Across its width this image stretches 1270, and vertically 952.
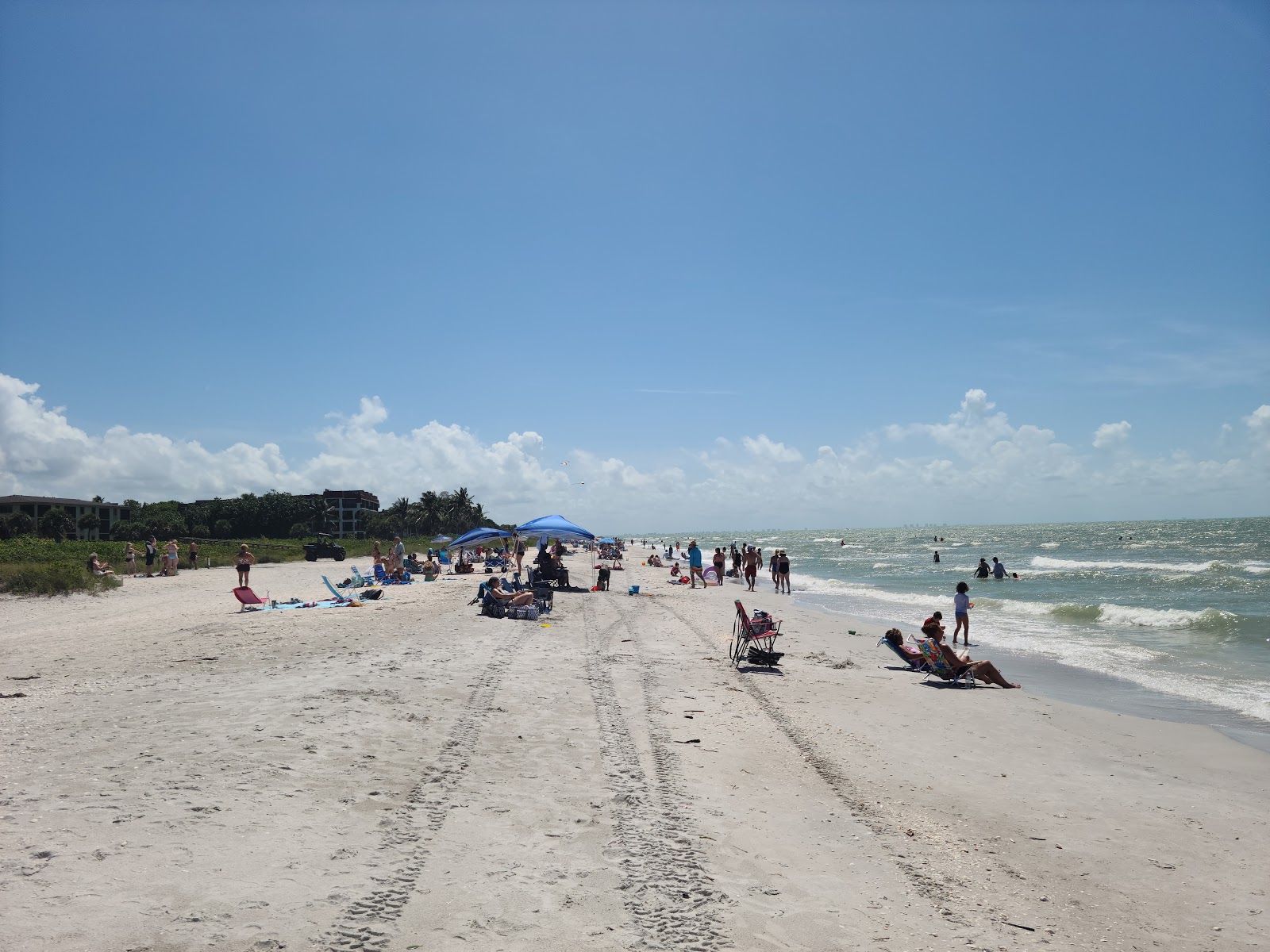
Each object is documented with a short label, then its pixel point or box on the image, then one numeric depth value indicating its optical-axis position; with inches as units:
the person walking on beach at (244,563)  776.3
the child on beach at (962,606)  589.6
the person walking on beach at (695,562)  1125.1
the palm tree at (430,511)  3705.7
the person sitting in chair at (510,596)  599.2
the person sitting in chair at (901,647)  466.0
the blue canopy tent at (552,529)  799.7
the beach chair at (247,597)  616.4
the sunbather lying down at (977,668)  433.4
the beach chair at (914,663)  455.8
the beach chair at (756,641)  445.1
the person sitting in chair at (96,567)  930.7
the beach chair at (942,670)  433.1
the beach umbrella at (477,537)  960.9
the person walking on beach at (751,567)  1066.7
